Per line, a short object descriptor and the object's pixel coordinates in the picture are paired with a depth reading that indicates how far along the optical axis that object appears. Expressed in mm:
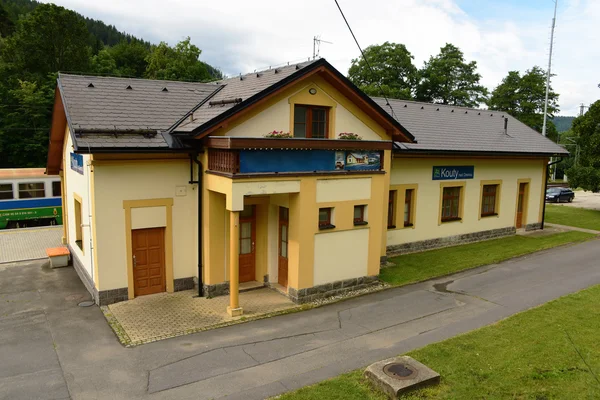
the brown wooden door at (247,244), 13859
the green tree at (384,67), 47094
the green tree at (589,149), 27203
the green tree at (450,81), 49531
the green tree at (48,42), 39125
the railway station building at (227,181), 11805
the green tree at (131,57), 58156
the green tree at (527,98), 51094
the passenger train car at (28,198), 22281
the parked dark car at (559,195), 36406
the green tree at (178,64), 44281
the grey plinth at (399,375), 7586
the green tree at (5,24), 54312
